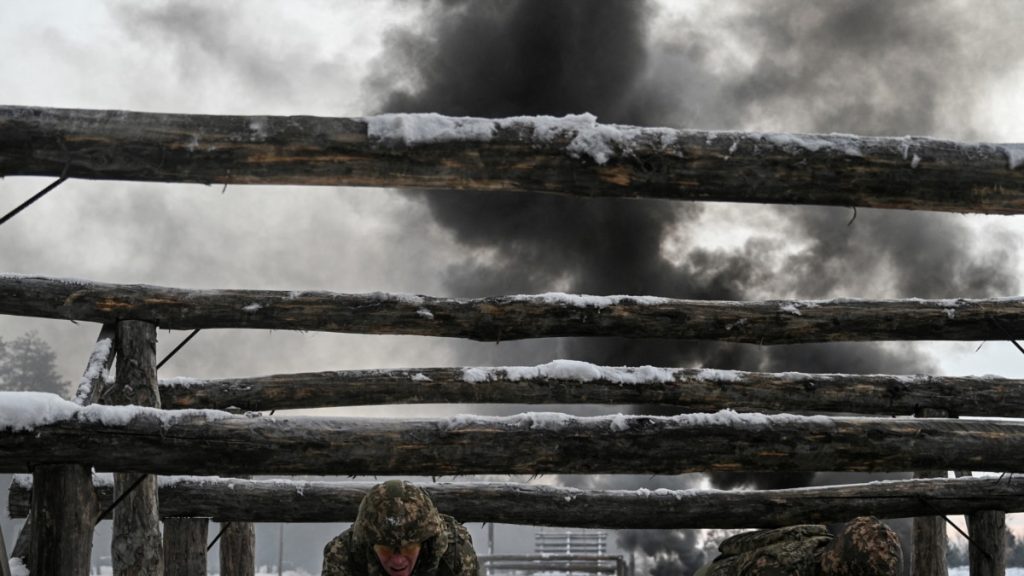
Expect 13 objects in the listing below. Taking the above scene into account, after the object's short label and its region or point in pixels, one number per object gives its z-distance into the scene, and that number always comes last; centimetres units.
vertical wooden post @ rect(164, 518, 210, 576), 928
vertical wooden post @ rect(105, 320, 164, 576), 735
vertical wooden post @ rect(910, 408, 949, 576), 956
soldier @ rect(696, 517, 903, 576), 521
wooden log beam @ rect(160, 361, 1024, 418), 843
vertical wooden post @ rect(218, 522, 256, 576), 1058
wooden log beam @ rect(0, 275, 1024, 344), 784
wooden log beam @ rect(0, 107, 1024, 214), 471
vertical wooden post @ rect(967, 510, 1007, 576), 915
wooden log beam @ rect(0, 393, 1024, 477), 489
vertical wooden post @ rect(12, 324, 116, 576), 490
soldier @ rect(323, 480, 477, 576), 495
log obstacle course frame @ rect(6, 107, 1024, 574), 473
